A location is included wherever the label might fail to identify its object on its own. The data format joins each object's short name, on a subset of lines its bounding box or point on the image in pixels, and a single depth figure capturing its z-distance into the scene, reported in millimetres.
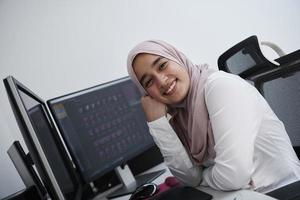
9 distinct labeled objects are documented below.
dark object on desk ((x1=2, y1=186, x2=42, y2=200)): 1232
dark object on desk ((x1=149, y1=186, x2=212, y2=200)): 851
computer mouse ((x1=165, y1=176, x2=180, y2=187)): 1231
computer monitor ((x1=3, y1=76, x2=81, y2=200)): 732
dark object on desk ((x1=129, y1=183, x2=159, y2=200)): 1122
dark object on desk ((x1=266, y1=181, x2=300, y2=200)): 718
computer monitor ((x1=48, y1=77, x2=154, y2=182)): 1239
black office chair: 1139
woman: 920
